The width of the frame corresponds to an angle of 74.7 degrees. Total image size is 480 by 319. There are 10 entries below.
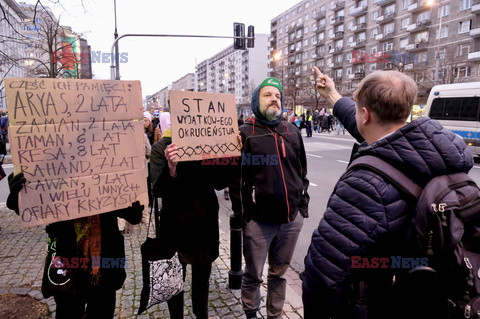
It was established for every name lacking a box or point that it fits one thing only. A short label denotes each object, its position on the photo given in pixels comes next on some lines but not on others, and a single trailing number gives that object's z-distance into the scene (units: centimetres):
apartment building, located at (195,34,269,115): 10125
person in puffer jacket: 128
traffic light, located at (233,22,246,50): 1605
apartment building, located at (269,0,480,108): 3991
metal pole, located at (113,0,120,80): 1617
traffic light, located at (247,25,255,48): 1616
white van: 1203
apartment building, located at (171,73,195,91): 17475
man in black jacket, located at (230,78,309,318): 269
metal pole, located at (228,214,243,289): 354
